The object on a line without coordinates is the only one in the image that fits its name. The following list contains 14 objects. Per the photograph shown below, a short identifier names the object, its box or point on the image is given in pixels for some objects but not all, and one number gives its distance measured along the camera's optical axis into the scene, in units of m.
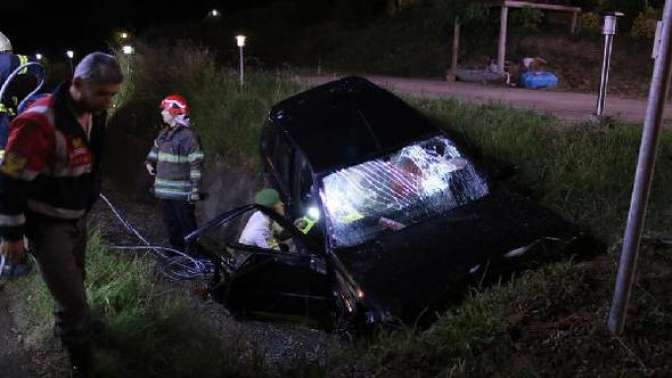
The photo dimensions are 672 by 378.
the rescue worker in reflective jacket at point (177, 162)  6.41
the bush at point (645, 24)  14.49
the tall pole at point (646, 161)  2.73
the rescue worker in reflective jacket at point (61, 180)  2.75
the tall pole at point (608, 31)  6.90
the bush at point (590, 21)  15.40
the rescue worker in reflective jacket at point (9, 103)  4.57
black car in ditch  4.41
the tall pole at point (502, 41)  13.59
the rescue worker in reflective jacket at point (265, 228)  5.50
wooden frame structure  13.71
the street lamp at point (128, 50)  12.40
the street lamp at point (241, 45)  10.38
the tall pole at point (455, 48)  15.06
